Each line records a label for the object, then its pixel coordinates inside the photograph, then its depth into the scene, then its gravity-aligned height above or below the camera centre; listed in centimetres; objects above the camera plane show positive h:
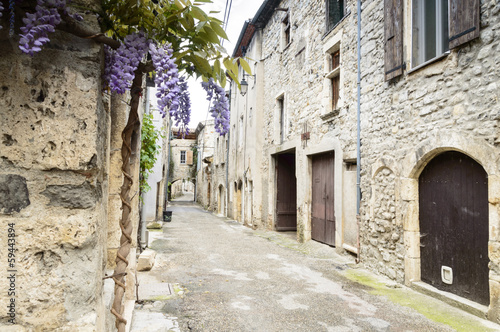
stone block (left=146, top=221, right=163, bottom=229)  1123 -125
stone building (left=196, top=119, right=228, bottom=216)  2030 +79
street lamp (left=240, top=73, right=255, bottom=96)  1219 +326
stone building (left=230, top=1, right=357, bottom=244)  748 +160
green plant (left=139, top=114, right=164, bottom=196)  632 +59
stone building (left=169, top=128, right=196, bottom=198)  3238 +187
